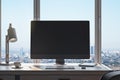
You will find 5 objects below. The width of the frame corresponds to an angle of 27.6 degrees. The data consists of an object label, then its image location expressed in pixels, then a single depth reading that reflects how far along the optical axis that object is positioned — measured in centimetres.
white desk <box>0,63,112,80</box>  298
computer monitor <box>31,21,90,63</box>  352
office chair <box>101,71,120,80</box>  179
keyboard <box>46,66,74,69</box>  325
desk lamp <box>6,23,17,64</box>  358
